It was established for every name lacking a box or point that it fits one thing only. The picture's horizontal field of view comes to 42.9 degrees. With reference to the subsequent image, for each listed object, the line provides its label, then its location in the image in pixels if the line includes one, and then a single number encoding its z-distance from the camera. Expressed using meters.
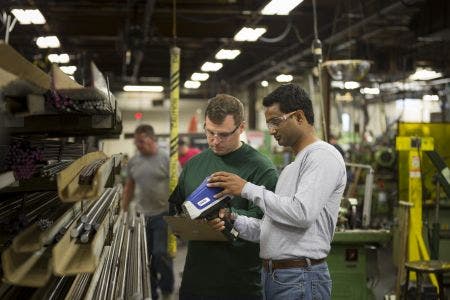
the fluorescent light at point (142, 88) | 10.83
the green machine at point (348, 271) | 4.45
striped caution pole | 4.89
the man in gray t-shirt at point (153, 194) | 5.39
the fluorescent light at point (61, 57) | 7.61
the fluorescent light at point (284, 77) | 12.00
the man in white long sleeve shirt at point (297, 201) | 2.05
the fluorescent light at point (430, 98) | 13.99
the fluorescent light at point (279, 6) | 5.02
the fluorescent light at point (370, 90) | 11.95
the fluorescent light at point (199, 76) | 11.88
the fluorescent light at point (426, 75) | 9.65
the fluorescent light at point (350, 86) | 8.51
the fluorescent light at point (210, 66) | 10.28
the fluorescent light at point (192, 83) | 13.43
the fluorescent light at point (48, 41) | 7.15
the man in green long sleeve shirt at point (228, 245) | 2.53
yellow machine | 5.20
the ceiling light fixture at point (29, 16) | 5.81
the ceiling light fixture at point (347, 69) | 5.63
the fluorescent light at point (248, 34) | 6.62
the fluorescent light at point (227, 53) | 8.60
